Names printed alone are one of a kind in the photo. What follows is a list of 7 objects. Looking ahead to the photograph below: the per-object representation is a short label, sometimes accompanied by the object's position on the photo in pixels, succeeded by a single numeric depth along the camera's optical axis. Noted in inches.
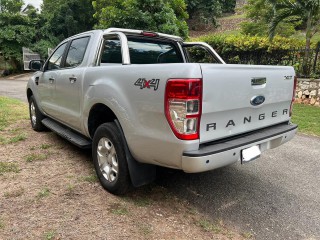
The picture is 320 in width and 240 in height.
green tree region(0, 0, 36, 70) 894.4
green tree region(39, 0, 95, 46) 1019.9
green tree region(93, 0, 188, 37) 434.3
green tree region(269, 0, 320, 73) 389.1
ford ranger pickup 95.3
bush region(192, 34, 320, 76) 385.7
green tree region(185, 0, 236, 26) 1505.5
